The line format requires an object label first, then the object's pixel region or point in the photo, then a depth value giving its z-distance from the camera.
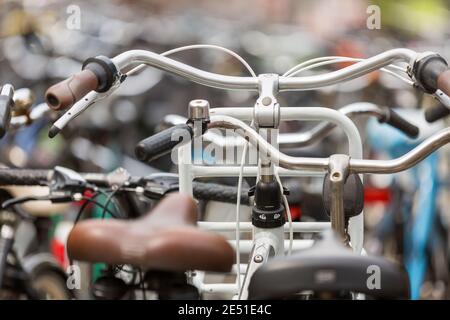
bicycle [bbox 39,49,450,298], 1.68
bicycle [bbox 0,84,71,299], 2.29
